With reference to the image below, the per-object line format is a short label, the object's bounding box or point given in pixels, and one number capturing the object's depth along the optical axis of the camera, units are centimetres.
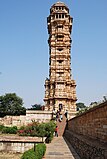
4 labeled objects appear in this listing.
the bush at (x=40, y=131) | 2058
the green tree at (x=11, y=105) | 6316
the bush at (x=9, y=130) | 2750
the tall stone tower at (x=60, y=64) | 4219
